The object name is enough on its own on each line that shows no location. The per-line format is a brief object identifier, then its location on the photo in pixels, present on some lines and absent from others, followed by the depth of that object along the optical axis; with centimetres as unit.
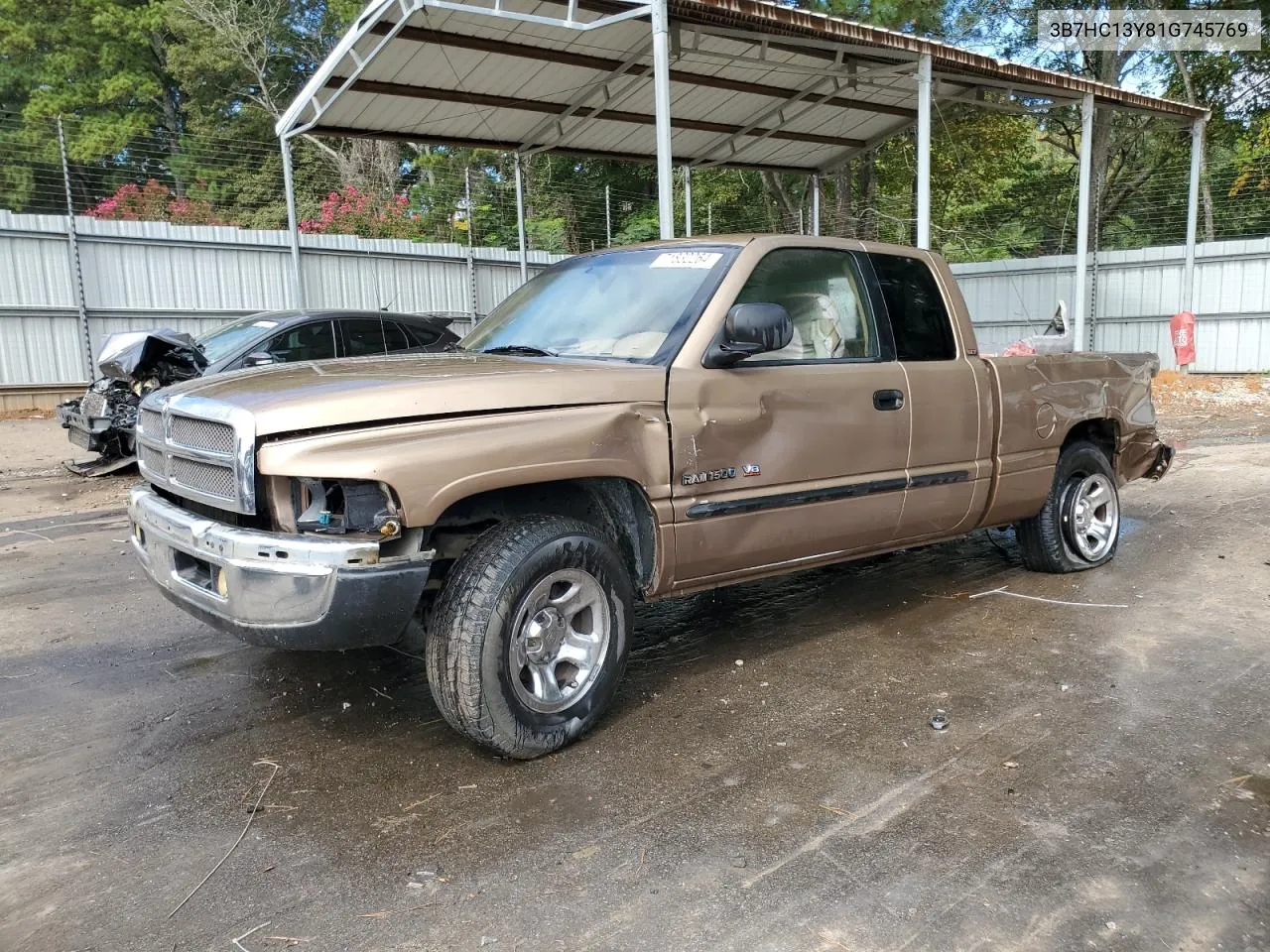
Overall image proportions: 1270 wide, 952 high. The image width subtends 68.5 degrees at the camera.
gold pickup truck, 293
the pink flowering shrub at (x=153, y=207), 1620
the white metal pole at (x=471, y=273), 1628
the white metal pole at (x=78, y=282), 1343
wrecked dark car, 779
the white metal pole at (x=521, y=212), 1459
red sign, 1620
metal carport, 818
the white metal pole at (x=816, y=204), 1366
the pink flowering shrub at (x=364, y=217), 1806
